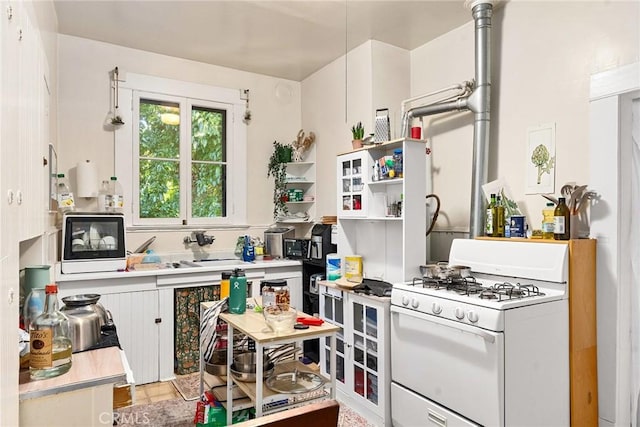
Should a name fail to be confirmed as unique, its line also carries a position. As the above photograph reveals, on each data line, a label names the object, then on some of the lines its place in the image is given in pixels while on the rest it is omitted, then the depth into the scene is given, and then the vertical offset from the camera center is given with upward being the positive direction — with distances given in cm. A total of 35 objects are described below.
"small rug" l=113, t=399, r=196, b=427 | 274 -138
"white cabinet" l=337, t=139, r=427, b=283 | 279 +3
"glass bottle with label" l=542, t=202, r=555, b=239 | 234 -5
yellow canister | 332 -43
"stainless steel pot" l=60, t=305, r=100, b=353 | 173 -48
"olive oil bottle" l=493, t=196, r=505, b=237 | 265 -5
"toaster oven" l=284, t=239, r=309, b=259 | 403 -36
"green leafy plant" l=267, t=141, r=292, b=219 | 451 +42
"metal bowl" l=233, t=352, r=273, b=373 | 227 -83
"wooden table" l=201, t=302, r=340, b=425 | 187 -56
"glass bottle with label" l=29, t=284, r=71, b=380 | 140 -45
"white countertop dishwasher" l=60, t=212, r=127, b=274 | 313 -24
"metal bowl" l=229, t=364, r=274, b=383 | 220 -86
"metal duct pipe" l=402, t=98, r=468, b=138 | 307 +79
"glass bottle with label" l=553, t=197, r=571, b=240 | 228 -6
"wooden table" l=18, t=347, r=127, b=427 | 135 -62
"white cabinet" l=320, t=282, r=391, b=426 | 267 -97
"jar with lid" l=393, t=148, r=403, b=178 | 282 +33
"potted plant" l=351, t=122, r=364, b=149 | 321 +59
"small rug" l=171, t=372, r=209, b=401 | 311 -137
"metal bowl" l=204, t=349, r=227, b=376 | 255 -95
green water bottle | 227 -45
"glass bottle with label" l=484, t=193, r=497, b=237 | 267 -4
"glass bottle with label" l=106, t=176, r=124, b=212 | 365 +13
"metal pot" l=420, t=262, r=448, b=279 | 261 -38
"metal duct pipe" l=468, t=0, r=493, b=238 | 285 +73
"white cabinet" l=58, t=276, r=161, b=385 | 322 -84
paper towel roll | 356 +28
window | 392 +55
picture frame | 265 +34
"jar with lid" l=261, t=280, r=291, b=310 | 208 -42
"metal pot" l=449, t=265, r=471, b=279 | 257 -36
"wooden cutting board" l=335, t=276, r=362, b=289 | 307 -54
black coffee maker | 377 -29
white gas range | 202 -68
